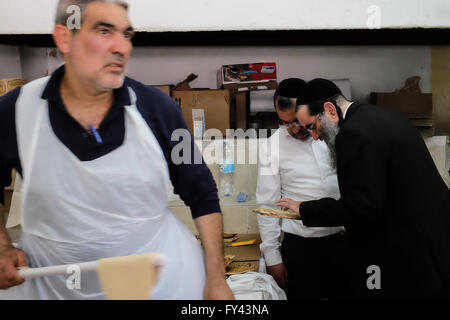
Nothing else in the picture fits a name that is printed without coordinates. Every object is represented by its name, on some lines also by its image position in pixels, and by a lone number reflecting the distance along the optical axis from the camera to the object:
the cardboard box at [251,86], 2.30
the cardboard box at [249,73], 2.31
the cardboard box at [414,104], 2.32
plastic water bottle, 2.36
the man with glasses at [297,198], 1.84
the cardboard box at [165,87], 2.20
